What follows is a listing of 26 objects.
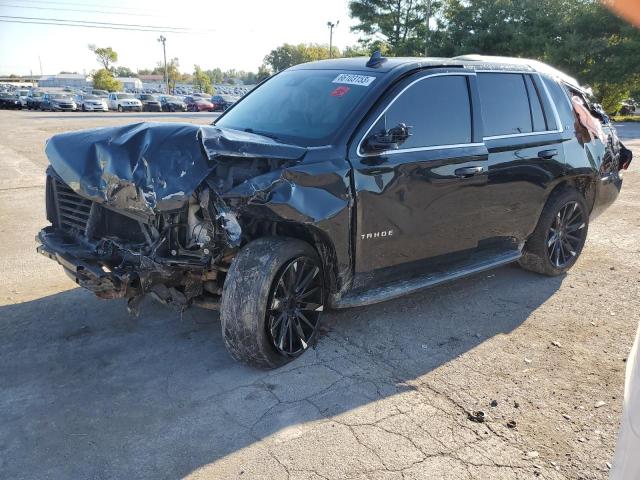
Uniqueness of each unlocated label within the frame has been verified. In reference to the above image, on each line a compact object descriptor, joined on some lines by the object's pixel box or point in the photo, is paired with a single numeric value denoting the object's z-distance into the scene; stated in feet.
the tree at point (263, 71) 296.59
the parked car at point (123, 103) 145.69
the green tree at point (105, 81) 263.90
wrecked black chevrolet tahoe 10.78
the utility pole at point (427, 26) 116.78
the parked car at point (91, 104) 136.56
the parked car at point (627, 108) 128.98
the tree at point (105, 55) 344.28
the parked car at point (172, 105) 157.58
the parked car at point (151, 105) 152.15
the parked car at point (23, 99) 142.31
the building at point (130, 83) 303.76
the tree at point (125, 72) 491.72
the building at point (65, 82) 354.95
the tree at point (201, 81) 326.85
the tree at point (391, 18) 133.18
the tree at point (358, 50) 139.04
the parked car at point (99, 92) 175.18
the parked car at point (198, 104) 161.48
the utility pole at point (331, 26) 242.17
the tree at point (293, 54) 298.15
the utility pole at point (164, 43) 280.74
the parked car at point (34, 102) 139.70
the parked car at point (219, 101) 165.76
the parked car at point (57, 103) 133.69
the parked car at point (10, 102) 141.79
